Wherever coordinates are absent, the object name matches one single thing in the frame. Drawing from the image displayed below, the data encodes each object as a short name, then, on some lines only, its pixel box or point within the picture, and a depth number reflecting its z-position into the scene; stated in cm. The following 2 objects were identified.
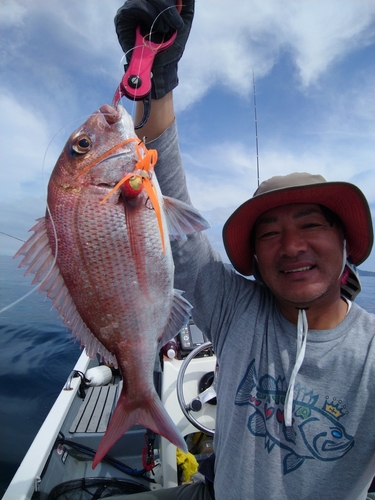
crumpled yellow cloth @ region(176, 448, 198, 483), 84
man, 46
